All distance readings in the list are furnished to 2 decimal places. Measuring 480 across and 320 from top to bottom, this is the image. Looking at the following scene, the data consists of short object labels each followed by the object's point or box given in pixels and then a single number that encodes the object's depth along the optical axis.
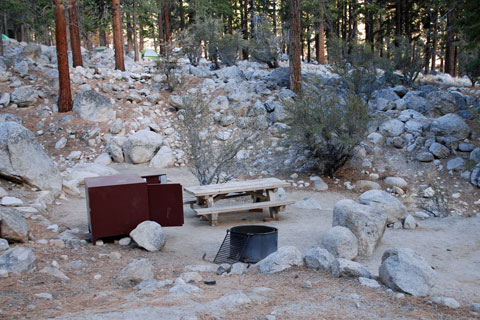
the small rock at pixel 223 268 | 4.48
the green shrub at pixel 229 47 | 20.75
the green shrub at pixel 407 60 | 17.16
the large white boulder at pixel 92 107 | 14.39
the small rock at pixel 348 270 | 4.08
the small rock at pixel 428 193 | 9.92
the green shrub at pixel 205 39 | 20.78
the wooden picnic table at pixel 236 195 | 7.18
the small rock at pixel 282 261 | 4.34
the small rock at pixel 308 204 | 8.59
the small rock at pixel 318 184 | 10.44
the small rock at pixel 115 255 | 5.03
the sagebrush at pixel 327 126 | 10.46
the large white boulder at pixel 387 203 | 6.94
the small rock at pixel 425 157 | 11.15
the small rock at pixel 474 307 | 3.33
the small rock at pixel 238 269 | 4.48
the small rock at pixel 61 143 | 13.08
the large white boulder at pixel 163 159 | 12.39
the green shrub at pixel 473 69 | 14.06
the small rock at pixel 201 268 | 4.57
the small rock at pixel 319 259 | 4.31
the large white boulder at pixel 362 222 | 5.50
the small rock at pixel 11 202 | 6.26
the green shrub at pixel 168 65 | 16.81
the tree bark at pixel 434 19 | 22.40
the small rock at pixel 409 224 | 6.96
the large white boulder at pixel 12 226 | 4.88
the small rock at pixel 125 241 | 5.63
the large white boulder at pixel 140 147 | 12.48
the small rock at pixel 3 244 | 4.66
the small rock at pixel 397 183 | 10.39
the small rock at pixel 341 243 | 5.14
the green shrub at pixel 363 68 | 14.82
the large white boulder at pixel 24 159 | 7.25
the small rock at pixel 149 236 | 5.45
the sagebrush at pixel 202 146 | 9.17
